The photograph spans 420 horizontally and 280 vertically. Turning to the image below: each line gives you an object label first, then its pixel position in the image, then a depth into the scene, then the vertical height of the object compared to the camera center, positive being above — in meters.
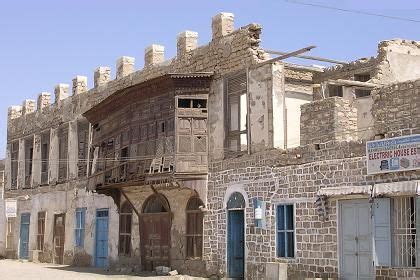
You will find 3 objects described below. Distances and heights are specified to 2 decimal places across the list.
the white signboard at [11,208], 30.94 +0.44
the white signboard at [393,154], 12.86 +1.30
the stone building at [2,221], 32.14 -0.18
